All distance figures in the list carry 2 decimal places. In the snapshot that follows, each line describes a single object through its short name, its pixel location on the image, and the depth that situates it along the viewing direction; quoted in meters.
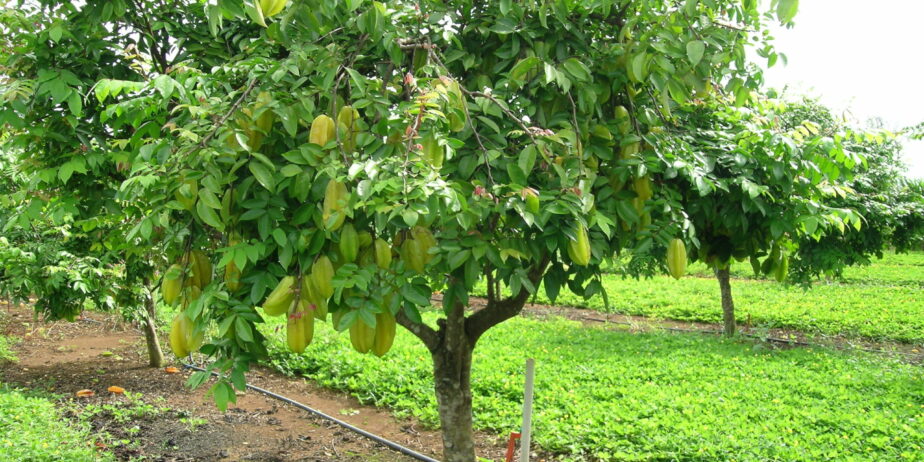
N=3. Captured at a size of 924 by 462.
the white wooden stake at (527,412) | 2.62
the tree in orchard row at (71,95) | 2.35
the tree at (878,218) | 6.03
